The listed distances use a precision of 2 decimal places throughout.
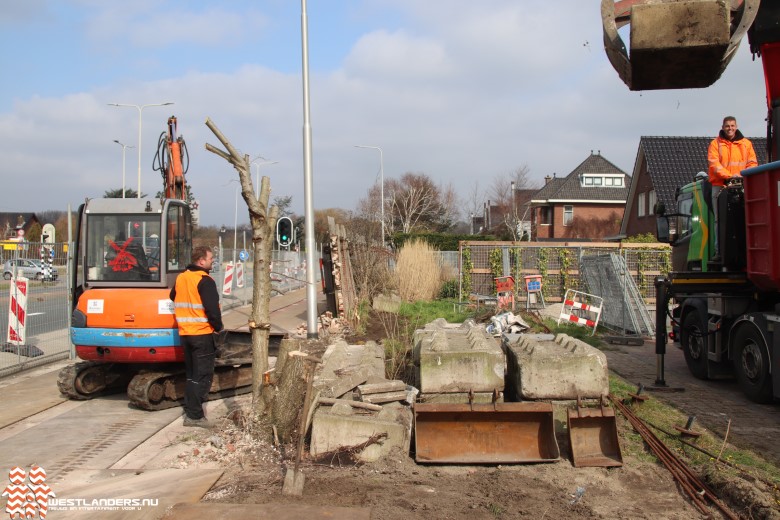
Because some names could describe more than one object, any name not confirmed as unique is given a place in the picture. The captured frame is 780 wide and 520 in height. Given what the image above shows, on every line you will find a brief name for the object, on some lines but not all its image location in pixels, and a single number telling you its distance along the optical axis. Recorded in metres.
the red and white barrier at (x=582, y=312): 14.60
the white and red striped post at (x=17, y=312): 11.07
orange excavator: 8.12
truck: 5.16
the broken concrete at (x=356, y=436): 5.77
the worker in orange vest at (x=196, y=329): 7.33
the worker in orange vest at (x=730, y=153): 8.75
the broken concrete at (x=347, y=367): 6.55
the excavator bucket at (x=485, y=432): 5.92
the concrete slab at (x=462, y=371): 6.48
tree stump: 6.42
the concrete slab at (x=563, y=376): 6.38
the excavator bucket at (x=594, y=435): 5.92
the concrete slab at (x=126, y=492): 4.80
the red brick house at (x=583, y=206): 49.72
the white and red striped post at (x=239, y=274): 23.67
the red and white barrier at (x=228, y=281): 21.50
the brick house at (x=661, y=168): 31.27
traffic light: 13.34
